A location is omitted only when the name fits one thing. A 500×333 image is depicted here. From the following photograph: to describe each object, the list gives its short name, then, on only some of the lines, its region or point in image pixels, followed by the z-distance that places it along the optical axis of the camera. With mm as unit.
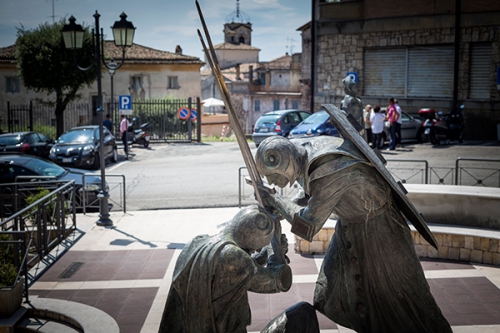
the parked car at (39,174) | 11953
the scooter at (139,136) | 24547
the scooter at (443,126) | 19547
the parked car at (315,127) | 18891
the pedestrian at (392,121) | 18203
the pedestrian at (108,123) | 23688
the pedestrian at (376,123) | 18047
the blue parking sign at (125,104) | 22338
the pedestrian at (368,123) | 18359
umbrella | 41859
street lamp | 10383
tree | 27125
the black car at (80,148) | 17609
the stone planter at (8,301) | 5715
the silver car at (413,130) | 20266
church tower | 78812
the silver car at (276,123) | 21641
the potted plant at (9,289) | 5719
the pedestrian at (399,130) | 18462
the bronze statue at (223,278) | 3154
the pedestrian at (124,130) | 21505
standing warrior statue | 3598
